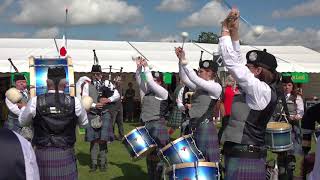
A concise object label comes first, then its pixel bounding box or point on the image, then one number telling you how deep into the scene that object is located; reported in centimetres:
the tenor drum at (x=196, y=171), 398
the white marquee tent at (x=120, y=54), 1530
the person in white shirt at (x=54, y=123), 430
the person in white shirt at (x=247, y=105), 336
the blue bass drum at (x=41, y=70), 662
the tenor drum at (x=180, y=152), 455
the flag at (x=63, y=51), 1047
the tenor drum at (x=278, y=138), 452
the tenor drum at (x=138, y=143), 594
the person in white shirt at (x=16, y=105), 656
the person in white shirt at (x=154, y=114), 638
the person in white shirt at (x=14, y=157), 171
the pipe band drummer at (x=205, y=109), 535
